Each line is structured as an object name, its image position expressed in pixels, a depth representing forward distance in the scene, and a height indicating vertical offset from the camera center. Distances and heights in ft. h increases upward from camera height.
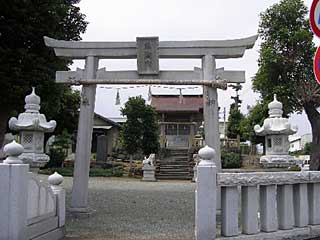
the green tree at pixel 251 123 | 83.10 +8.99
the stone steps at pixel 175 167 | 87.20 -1.27
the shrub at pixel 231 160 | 98.02 +0.51
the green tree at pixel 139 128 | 92.48 +7.37
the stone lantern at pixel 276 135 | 36.19 +2.47
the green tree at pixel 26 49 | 34.94 +9.89
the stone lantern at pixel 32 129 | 32.65 +2.45
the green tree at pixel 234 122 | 131.39 +12.97
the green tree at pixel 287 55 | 51.26 +13.70
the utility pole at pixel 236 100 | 140.41 +21.32
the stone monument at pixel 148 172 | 79.71 -2.12
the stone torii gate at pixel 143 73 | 31.81 +6.88
